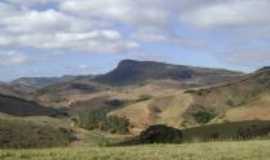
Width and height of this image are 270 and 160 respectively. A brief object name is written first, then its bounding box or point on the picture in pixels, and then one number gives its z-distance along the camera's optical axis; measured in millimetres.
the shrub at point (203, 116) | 136875
